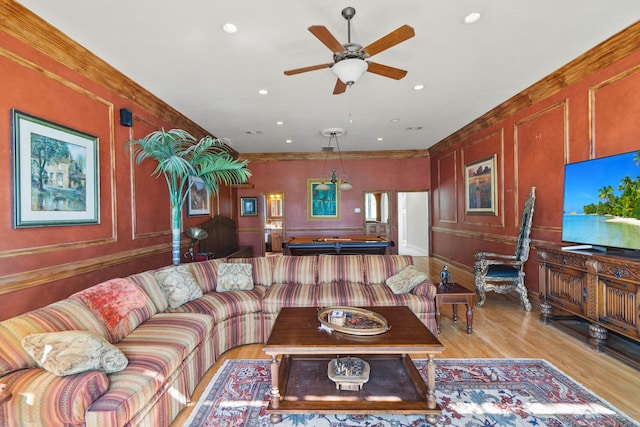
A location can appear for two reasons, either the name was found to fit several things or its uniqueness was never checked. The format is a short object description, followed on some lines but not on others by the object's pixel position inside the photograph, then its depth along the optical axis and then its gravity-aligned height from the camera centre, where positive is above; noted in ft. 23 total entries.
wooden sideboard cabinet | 8.13 -2.75
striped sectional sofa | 4.66 -2.79
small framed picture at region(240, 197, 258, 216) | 27.22 +0.60
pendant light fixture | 19.29 +4.67
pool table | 18.24 -2.21
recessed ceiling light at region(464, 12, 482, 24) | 8.04 +5.28
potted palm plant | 10.84 +1.93
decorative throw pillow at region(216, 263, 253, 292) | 10.86 -2.41
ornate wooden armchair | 12.92 -2.73
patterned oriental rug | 6.25 -4.43
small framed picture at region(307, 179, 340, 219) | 26.91 +0.84
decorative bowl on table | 6.81 -2.74
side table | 10.39 -3.14
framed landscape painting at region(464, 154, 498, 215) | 16.97 +1.37
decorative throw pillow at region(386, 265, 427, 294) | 10.42 -2.52
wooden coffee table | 5.86 -3.77
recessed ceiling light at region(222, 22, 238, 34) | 8.40 +5.31
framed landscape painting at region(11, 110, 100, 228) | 7.52 +1.18
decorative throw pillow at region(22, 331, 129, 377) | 4.81 -2.30
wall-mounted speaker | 11.38 +3.76
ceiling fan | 6.86 +4.04
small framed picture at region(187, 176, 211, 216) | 17.06 +0.82
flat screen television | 8.45 +0.14
